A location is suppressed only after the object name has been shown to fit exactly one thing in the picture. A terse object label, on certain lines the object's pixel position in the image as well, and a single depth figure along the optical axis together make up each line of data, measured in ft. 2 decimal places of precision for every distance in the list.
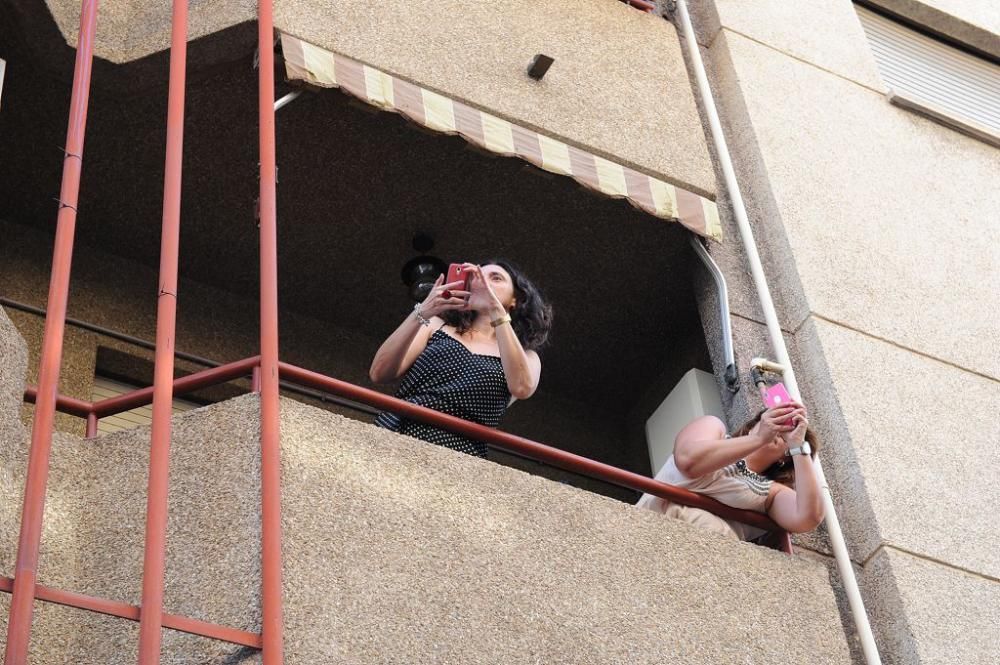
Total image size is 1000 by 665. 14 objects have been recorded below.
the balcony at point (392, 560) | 14.69
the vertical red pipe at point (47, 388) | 11.82
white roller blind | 31.81
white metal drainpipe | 19.15
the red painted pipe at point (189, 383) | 16.28
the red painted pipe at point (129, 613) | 12.19
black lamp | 23.91
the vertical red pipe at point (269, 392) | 13.88
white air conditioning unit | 23.13
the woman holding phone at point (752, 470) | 18.84
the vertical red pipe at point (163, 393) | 12.51
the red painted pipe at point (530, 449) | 17.04
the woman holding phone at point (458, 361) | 18.54
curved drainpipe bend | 22.36
